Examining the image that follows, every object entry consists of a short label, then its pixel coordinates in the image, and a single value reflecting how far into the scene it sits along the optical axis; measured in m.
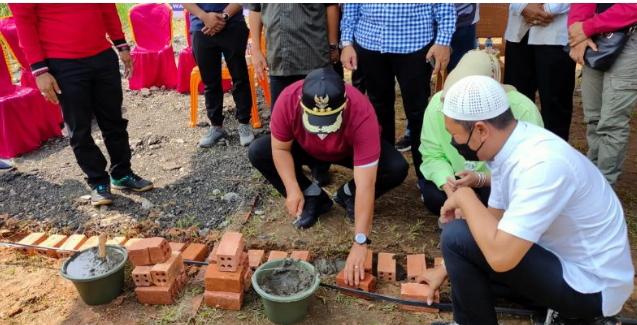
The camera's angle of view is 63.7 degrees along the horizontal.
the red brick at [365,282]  2.75
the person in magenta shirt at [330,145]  2.62
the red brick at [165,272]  2.70
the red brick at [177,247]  3.14
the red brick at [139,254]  2.71
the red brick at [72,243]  3.24
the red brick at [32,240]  3.31
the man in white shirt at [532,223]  1.78
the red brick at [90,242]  3.22
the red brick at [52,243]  3.27
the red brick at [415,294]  2.63
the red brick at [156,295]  2.72
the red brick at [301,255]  2.95
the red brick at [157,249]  2.73
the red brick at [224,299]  2.65
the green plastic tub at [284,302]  2.39
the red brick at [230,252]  2.58
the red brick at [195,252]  3.07
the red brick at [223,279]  2.63
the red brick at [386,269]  2.87
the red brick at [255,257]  2.95
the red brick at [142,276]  2.71
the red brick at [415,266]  2.81
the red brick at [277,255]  2.94
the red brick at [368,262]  2.86
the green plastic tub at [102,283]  2.60
